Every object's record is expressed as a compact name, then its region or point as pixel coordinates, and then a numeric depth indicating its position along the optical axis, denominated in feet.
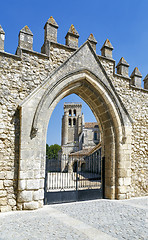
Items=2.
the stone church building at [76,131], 143.86
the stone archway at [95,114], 17.46
